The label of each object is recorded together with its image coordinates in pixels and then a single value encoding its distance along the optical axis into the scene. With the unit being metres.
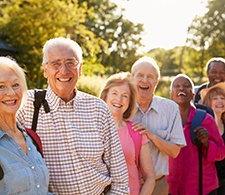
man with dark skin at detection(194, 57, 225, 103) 6.57
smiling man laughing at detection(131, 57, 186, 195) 4.56
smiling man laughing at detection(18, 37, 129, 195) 3.33
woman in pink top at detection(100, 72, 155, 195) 4.06
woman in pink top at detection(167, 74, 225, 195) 5.08
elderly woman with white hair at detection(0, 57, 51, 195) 2.69
